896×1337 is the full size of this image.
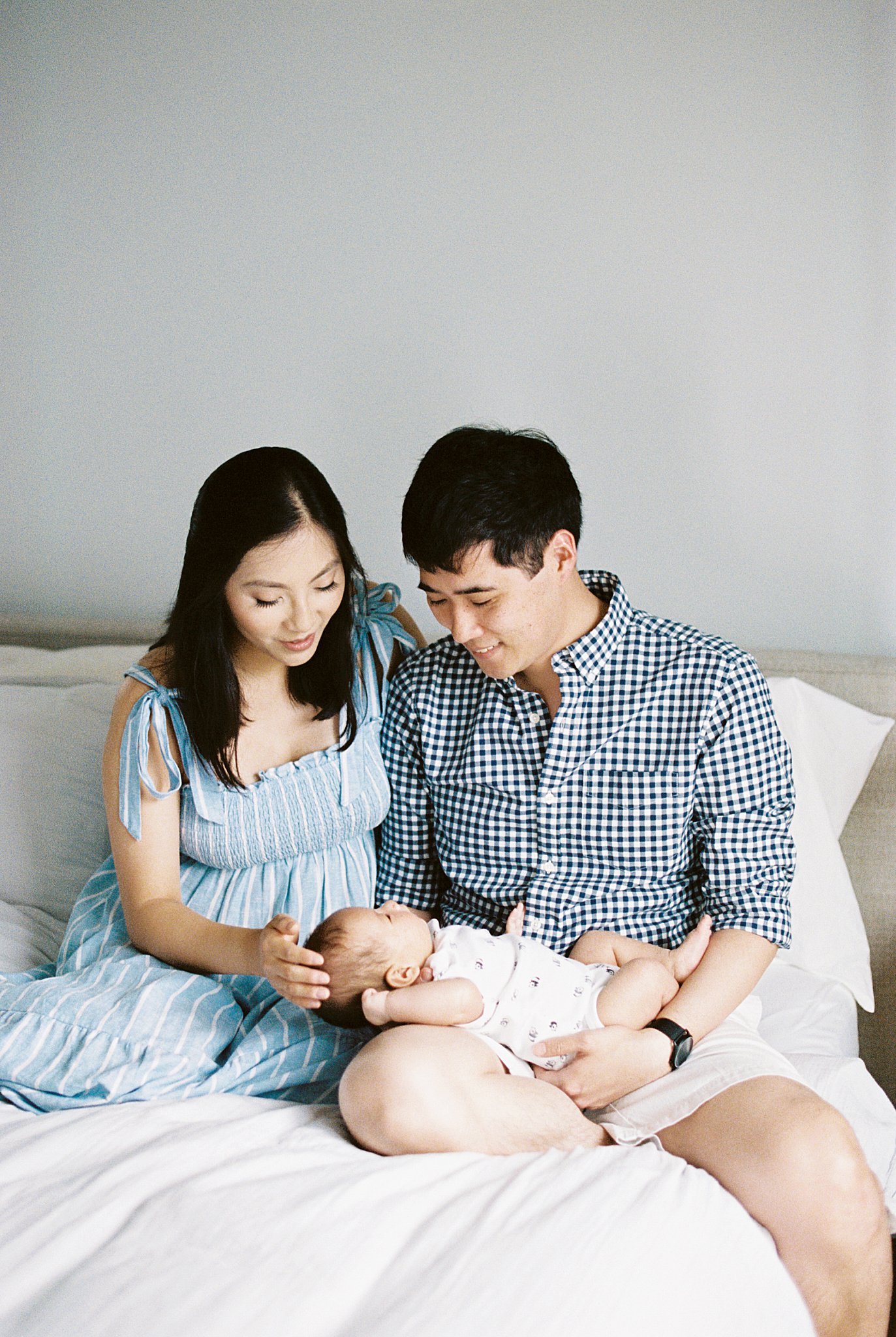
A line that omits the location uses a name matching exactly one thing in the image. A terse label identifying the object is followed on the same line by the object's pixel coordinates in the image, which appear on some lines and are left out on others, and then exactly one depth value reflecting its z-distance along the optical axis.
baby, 1.34
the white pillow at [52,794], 1.82
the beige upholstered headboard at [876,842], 1.84
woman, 1.35
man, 1.23
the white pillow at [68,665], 2.11
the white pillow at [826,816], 1.73
